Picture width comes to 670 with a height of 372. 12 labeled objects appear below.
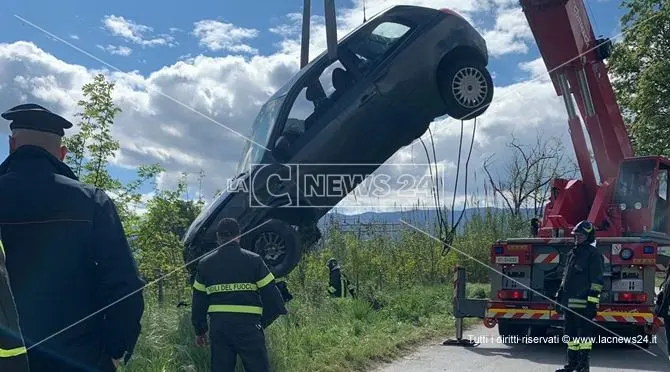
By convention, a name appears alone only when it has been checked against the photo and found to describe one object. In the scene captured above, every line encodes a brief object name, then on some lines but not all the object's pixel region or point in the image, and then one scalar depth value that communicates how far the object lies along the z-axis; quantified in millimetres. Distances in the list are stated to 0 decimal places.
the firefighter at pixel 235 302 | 5125
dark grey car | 7594
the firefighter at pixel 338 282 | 11531
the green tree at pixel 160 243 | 8414
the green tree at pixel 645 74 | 24016
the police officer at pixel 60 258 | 2850
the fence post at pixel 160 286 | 8195
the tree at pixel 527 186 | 22828
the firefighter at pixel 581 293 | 6801
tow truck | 8375
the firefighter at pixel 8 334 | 1840
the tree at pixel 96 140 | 7242
